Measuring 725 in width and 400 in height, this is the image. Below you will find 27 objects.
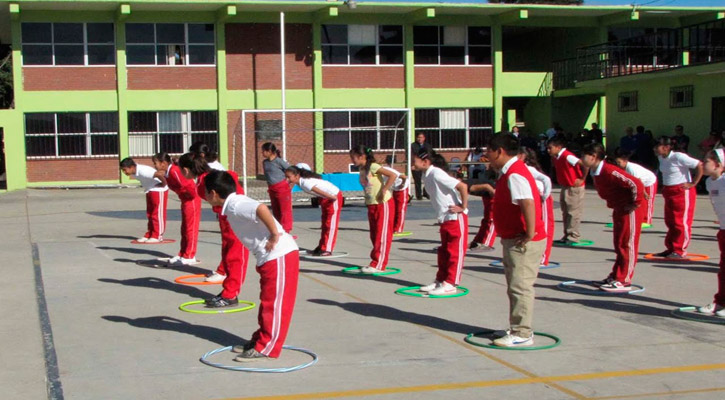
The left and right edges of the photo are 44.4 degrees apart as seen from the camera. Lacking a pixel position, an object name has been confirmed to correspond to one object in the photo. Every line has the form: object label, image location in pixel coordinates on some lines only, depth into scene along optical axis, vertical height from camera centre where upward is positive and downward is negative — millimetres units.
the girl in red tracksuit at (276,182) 14984 -735
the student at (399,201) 14427 -1077
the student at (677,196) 12891 -904
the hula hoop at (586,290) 9977 -1759
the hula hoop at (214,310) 8930 -1728
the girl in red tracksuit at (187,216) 12422 -1074
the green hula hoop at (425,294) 9789 -1744
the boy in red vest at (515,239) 7344 -855
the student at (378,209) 11625 -957
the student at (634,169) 13398 -503
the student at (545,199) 11914 -844
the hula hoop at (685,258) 12711 -1766
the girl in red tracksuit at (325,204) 13266 -993
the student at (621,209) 10062 -835
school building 32938 +2446
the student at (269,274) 6918 -1057
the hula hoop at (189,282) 10812 -1736
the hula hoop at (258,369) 6656 -1731
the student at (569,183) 14008 -754
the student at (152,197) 14703 -979
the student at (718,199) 8516 -629
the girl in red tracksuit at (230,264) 9234 -1316
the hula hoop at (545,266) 12070 -1768
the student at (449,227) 9828 -992
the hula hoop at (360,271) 11583 -1757
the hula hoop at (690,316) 8339 -1743
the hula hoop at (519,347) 7316 -1742
